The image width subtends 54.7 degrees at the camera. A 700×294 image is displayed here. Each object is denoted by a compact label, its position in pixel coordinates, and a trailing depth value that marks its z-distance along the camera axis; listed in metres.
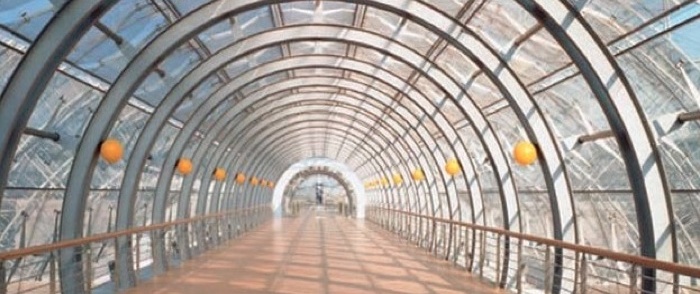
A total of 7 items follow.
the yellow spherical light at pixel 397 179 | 25.28
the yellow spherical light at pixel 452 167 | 14.43
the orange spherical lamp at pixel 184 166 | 13.71
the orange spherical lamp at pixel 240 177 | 23.38
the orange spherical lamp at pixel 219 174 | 18.55
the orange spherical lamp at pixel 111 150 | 9.22
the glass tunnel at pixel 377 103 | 8.05
